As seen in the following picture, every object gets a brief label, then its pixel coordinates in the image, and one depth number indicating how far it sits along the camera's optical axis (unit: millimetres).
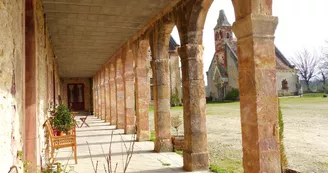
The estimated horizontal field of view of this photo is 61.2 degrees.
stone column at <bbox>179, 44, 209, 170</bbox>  4789
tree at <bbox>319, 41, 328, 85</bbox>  35281
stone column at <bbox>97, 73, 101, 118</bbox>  18128
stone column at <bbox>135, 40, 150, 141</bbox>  7877
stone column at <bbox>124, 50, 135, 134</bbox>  9438
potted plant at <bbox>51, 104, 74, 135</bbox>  6895
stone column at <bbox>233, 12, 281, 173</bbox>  3121
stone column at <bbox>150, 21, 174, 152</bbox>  6387
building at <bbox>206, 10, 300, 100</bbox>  29625
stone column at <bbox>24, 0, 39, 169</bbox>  3378
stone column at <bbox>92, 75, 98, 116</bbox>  20312
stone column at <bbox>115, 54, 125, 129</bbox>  11211
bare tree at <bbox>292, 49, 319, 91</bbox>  41562
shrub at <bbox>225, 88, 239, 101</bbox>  27912
